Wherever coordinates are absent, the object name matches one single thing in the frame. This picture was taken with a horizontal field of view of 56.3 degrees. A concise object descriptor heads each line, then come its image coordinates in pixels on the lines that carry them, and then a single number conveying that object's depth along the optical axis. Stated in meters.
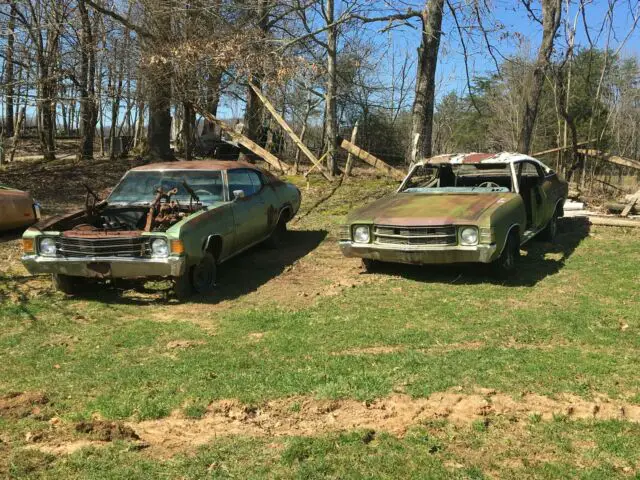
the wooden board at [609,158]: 14.67
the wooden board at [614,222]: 10.30
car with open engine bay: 6.26
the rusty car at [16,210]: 9.55
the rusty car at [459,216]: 6.62
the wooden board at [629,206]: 11.38
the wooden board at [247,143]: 17.13
